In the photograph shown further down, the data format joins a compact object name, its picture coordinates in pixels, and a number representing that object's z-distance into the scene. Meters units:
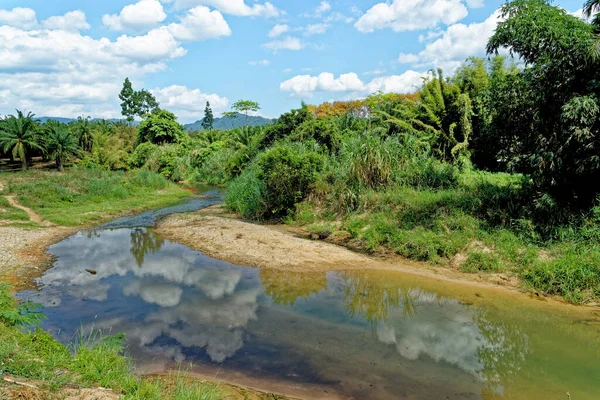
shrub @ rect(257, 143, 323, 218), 14.91
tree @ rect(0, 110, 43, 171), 30.59
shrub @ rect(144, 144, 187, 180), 33.32
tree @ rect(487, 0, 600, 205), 8.27
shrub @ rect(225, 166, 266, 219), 16.05
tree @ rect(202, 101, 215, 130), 77.55
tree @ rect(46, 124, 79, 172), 31.42
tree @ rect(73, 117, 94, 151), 38.70
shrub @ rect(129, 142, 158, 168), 35.12
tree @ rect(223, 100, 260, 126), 43.72
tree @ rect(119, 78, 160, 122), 67.25
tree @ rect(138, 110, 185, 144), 37.00
